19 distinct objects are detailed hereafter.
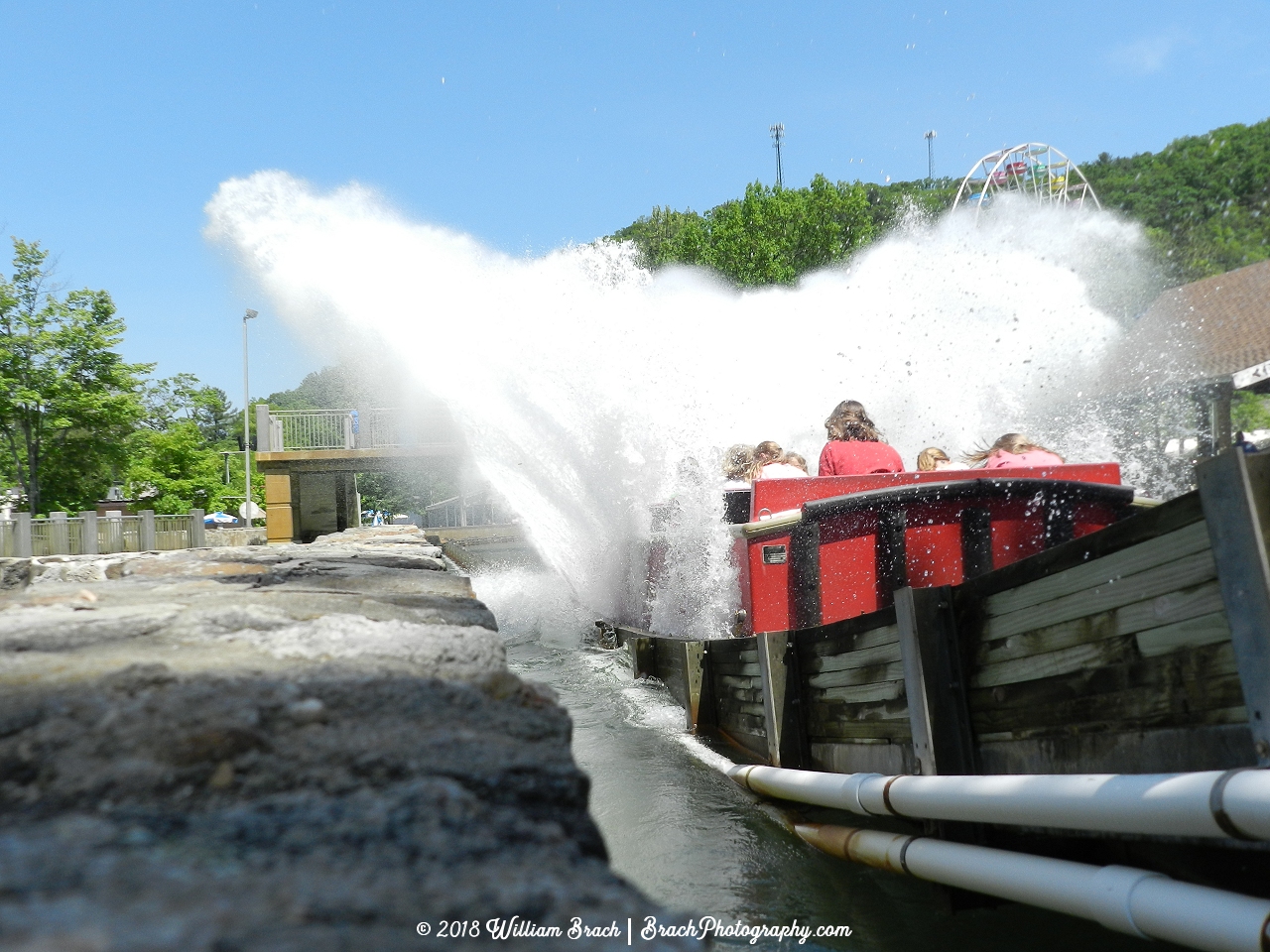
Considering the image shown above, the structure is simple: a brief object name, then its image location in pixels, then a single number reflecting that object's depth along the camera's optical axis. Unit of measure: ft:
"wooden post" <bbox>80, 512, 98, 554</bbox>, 72.02
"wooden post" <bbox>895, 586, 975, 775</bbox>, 11.42
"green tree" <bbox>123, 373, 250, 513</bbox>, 101.71
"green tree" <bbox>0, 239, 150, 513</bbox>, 89.10
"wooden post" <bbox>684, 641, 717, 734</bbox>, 21.45
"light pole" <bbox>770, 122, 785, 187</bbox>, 228.80
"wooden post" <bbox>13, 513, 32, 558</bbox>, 68.54
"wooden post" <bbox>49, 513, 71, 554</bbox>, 70.23
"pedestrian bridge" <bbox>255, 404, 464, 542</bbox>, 87.76
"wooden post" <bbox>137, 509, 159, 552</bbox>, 74.64
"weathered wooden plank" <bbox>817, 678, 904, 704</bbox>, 12.66
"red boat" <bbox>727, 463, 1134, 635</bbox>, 16.78
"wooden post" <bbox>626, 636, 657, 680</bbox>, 25.55
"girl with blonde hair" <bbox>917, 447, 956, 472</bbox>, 24.07
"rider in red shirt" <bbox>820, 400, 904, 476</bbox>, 21.53
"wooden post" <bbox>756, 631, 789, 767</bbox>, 16.31
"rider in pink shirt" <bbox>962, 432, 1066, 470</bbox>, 20.47
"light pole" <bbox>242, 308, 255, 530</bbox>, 129.39
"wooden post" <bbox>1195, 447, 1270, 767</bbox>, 7.48
